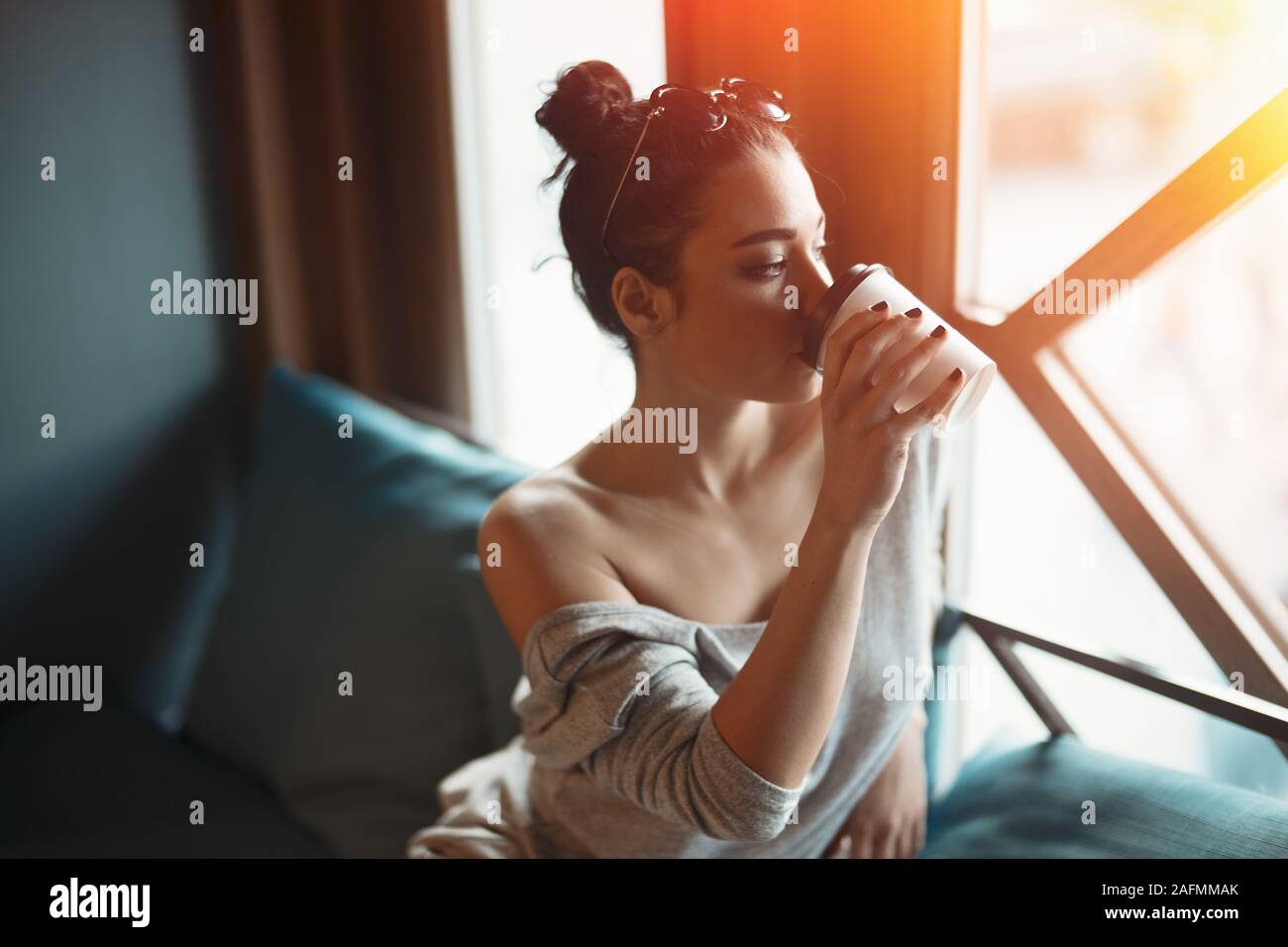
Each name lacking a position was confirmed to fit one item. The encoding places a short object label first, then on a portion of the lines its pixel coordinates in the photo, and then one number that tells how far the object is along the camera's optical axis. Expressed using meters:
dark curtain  0.87
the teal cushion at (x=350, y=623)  1.09
